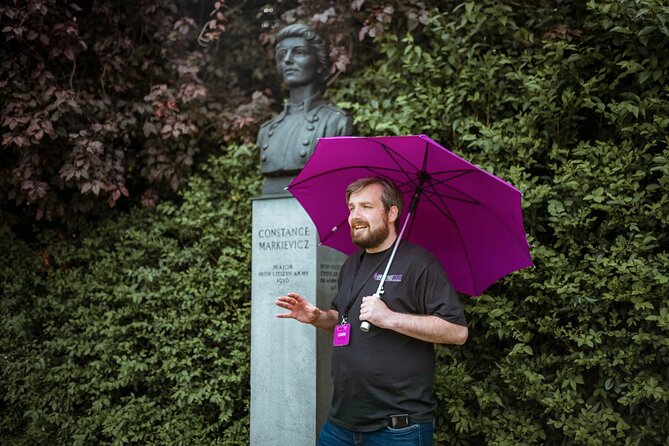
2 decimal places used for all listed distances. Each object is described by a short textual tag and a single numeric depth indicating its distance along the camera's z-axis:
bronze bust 4.20
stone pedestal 3.88
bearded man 2.31
